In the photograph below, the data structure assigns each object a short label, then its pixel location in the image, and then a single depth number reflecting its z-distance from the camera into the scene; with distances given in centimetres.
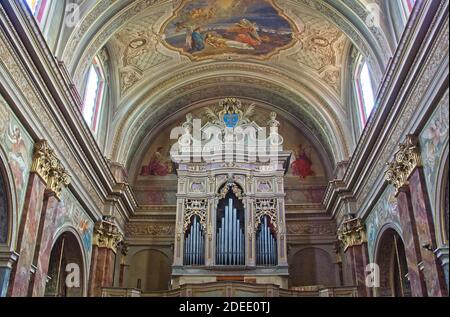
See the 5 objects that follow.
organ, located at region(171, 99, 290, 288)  1543
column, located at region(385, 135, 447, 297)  970
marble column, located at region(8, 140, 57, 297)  1005
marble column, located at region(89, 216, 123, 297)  1487
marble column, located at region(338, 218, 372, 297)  1457
